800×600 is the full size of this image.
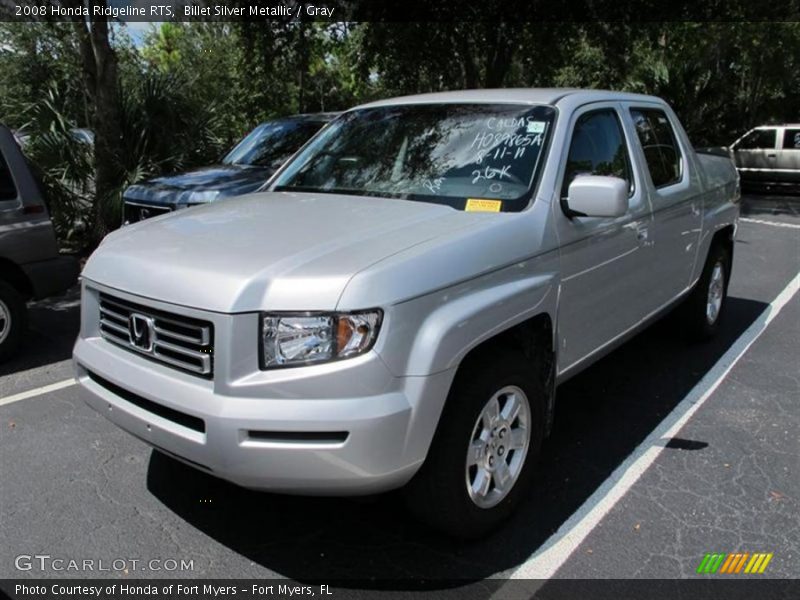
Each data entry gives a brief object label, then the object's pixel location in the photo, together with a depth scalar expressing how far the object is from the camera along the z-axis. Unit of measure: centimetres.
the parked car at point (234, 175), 658
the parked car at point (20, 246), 525
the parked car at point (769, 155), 1692
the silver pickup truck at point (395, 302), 247
